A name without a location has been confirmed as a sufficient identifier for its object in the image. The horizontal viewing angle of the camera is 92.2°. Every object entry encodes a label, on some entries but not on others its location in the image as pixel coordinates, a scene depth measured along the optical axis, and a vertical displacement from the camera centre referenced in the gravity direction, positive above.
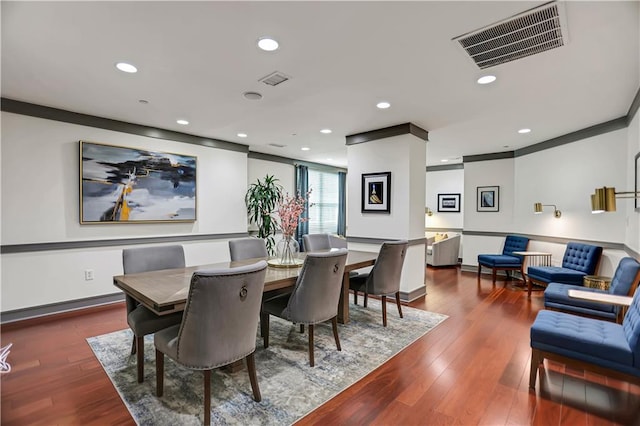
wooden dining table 1.92 -0.55
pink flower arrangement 3.11 -0.05
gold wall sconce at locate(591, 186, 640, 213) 2.41 +0.08
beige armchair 6.96 -0.95
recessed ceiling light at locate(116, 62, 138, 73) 2.58 +1.24
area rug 2.00 -1.30
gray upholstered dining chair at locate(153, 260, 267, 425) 1.75 -0.66
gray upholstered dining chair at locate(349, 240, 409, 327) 3.34 -0.69
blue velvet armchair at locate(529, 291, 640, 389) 1.98 -0.92
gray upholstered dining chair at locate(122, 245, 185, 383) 2.33 -0.54
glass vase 3.16 -0.41
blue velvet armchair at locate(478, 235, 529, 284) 5.42 -0.87
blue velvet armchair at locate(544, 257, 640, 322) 3.03 -0.96
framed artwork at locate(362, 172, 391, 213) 4.54 +0.27
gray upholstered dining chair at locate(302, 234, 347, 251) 4.29 -0.46
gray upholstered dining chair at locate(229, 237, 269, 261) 3.52 -0.44
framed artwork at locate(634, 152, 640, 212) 3.23 +0.34
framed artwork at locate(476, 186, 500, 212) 6.35 +0.25
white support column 4.37 +0.31
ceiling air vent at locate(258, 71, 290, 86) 2.74 +1.22
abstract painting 3.97 +0.37
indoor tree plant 5.77 +0.10
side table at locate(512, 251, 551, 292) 5.11 -0.87
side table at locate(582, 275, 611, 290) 3.80 -0.91
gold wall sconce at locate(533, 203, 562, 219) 5.11 +0.00
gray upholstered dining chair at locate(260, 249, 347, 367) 2.50 -0.68
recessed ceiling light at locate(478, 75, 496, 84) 2.74 +1.19
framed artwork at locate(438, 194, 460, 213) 7.84 +0.19
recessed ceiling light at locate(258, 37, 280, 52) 2.18 +1.22
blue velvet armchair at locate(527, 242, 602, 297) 4.21 -0.85
